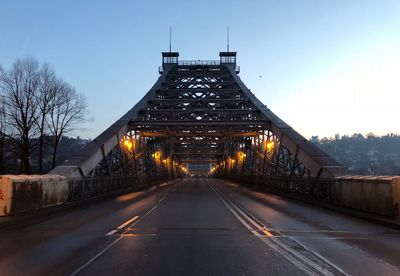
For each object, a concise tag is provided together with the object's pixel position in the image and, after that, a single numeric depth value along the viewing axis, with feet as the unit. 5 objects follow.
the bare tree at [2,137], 142.03
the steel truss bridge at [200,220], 26.84
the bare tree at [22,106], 142.31
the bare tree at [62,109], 157.48
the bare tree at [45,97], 150.82
